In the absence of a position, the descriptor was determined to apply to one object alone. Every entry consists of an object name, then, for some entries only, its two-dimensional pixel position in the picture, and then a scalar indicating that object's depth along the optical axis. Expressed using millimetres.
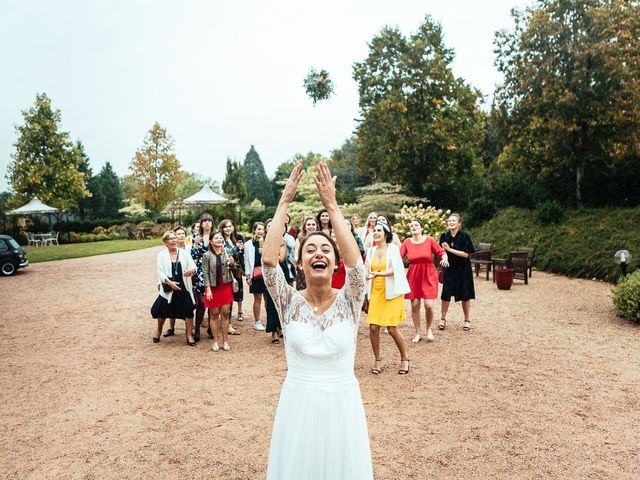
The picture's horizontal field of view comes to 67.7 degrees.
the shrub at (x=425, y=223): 18859
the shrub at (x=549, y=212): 20516
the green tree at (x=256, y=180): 83544
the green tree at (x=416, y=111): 29375
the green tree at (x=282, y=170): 68938
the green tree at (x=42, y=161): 34844
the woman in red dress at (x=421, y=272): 8164
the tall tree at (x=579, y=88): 18312
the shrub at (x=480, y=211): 25234
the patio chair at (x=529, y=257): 16000
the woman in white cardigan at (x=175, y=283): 8219
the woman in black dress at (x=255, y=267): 8947
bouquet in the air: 8164
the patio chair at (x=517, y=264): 14977
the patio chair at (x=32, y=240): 33538
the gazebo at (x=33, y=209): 31578
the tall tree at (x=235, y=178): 58422
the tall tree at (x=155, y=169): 42250
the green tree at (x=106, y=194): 58625
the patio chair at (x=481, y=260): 16297
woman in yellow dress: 6641
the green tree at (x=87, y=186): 55388
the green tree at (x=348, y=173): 53375
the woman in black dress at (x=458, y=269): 8836
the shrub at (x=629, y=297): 9250
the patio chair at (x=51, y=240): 33722
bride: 2439
